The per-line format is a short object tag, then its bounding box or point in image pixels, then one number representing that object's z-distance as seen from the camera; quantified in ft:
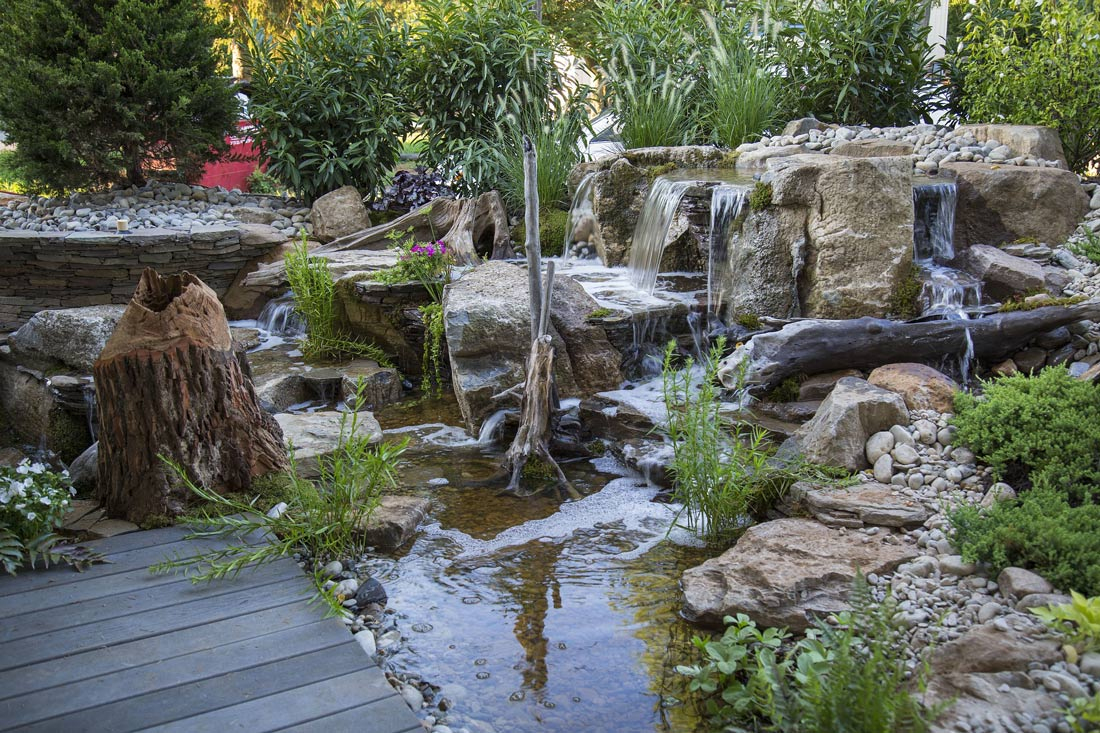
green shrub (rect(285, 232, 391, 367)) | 23.57
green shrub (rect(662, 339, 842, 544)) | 13.47
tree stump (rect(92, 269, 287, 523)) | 12.42
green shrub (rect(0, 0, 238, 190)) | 28.35
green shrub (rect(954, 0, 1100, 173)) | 24.54
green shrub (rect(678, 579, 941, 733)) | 7.38
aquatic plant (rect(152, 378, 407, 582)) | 11.79
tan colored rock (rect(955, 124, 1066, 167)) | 24.58
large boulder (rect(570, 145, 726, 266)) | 26.81
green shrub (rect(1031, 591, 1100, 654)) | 8.60
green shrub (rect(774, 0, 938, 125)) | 32.24
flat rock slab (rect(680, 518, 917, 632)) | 11.15
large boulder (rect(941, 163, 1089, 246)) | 22.44
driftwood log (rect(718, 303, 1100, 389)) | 17.69
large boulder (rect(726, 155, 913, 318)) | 20.62
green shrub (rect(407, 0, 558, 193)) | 33.32
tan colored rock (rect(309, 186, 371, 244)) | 31.60
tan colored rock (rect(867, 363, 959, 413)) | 15.51
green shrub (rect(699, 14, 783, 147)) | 30.48
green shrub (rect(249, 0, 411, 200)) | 33.65
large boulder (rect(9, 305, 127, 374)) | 19.71
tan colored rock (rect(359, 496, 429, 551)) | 13.79
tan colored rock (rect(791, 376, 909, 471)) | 14.38
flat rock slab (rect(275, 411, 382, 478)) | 15.47
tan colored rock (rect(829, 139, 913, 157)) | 26.30
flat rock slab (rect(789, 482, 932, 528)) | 12.67
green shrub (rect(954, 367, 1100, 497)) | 11.87
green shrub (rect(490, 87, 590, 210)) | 30.50
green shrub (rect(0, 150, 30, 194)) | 29.94
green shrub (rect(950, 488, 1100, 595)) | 9.75
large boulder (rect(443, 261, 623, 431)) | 19.90
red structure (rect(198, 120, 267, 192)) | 46.34
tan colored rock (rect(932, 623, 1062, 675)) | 8.77
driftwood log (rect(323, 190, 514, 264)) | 28.04
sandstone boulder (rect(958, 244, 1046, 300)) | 20.01
